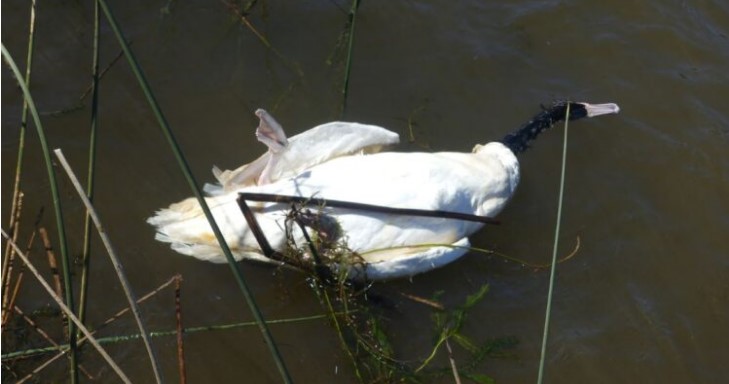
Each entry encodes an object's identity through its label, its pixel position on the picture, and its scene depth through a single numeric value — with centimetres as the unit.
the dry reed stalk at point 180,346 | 280
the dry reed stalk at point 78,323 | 242
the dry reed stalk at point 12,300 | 319
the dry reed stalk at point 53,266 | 326
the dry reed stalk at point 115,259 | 227
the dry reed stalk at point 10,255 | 304
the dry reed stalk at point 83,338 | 289
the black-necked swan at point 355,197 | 355
